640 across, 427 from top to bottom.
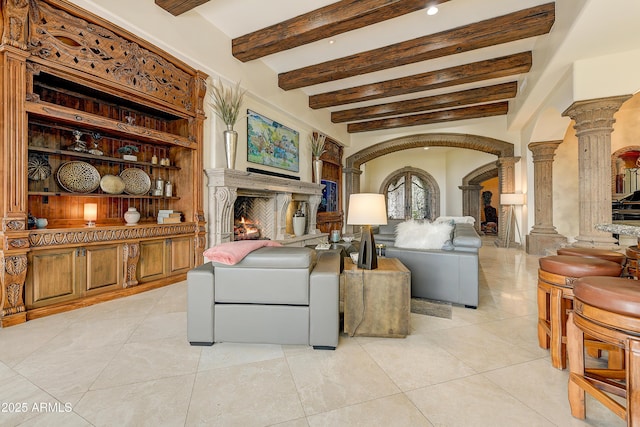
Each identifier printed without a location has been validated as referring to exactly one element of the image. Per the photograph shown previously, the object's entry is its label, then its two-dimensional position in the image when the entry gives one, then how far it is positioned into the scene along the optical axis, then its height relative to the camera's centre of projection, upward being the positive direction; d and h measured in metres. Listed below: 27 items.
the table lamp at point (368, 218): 2.13 -0.03
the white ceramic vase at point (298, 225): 5.98 -0.22
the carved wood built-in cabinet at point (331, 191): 7.49 +0.69
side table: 2.03 -0.65
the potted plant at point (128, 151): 3.34 +0.80
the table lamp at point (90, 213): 3.00 +0.03
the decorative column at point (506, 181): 6.76 +0.81
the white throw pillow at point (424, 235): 3.03 -0.24
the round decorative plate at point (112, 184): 3.14 +0.36
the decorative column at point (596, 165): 3.56 +0.62
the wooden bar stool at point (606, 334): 1.06 -0.50
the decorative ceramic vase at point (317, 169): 6.59 +1.08
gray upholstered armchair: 1.89 -0.60
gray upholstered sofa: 2.75 -0.57
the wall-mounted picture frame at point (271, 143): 4.72 +1.35
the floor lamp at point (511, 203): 6.32 +0.24
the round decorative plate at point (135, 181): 3.43 +0.44
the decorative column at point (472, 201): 9.62 +0.45
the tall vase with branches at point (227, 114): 3.98 +1.46
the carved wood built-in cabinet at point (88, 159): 2.29 +0.63
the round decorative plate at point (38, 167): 2.70 +0.48
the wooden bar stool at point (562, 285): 1.63 -0.44
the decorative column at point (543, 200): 5.68 +0.28
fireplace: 3.98 +0.19
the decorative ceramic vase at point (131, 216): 3.27 +0.00
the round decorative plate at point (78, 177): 2.89 +0.42
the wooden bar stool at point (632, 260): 2.03 -0.36
